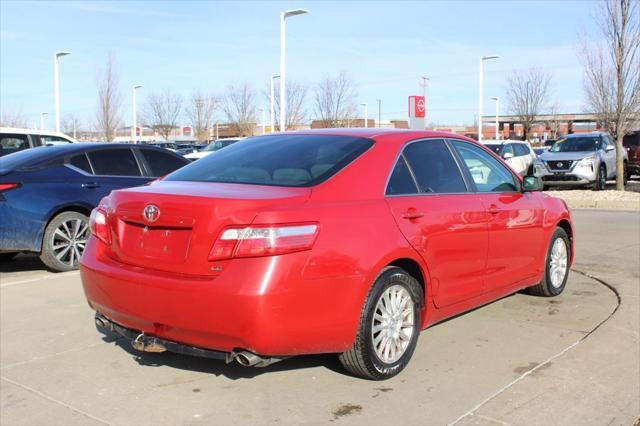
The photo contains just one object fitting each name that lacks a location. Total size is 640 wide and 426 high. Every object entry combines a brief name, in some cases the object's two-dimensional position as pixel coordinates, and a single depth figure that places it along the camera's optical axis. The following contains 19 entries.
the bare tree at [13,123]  56.17
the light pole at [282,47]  22.80
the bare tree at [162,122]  56.03
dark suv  22.23
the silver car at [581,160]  18.55
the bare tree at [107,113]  39.44
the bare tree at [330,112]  35.81
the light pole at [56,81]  29.22
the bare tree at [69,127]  70.15
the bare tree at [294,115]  37.97
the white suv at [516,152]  20.25
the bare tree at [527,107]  41.94
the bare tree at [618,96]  16.67
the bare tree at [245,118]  46.56
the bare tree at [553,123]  56.72
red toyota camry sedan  3.41
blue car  7.03
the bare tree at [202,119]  52.28
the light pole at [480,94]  31.18
